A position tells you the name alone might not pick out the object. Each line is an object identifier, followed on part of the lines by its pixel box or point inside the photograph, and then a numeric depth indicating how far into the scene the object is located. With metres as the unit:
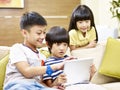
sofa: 2.37
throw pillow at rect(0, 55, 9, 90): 2.37
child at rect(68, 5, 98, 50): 2.68
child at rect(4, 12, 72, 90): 1.92
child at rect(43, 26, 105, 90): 2.16
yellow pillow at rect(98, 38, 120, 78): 2.43
